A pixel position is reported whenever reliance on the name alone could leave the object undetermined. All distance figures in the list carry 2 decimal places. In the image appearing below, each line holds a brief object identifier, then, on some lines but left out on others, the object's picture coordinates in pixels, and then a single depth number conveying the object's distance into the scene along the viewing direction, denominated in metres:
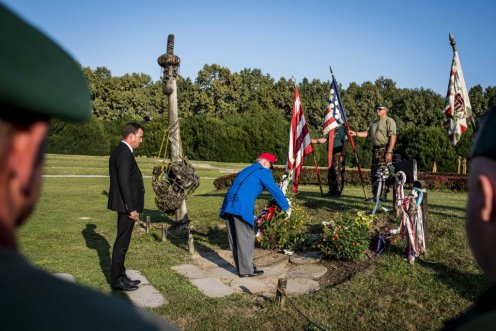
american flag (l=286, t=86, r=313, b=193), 10.79
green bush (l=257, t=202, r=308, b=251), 8.45
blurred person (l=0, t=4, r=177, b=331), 0.76
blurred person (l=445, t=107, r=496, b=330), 1.12
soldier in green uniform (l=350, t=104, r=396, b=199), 10.10
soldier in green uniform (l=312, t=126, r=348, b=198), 12.46
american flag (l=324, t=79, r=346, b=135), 11.05
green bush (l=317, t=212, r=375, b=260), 7.40
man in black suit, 6.40
